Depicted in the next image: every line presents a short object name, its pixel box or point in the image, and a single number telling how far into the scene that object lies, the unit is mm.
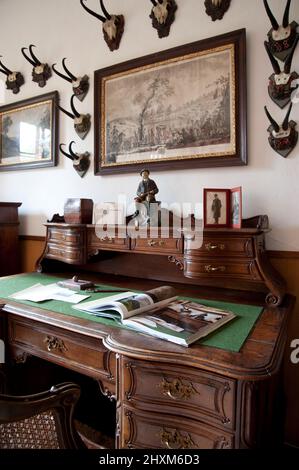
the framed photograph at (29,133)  2371
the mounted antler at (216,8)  1659
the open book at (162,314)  957
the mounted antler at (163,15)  1810
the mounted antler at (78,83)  2172
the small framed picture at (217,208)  1491
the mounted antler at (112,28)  2000
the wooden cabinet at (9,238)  2389
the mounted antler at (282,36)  1469
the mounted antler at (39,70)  2398
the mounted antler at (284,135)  1489
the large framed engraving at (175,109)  1644
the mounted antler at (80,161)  2183
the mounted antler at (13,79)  2574
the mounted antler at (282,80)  1479
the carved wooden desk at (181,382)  801
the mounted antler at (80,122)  2172
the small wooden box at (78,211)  1875
